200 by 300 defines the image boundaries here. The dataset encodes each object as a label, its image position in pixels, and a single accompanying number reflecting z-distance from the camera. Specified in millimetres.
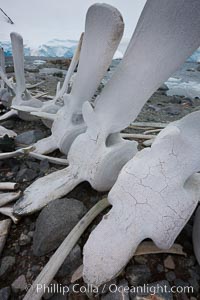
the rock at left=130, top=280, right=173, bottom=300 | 454
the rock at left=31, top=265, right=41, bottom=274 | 547
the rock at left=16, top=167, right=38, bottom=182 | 900
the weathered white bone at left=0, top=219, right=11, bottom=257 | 598
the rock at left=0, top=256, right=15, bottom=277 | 544
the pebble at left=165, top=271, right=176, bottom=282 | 511
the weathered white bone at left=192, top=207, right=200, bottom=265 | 529
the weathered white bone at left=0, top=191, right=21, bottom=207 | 713
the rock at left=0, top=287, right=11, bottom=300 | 486
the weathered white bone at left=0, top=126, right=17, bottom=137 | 1198
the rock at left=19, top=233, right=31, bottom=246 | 617
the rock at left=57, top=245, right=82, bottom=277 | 530
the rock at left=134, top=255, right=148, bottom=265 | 533
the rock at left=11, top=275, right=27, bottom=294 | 510
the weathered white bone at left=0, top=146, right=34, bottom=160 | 946
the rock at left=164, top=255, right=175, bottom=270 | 533
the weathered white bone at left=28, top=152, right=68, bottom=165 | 963
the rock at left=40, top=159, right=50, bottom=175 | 946
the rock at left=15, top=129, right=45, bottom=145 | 1198
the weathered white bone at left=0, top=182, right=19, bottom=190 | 775
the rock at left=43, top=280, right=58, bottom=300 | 483
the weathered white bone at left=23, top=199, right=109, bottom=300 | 466
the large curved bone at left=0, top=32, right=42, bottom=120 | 1270
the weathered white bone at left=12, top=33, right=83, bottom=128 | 1116
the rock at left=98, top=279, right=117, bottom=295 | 474
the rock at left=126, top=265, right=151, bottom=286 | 493
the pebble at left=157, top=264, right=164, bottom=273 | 525
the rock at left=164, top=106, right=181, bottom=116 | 2471
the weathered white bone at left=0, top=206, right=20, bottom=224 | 660
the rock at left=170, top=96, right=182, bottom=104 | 3043
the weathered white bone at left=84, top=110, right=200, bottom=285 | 458
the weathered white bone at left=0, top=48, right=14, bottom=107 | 1645
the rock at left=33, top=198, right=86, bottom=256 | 576
